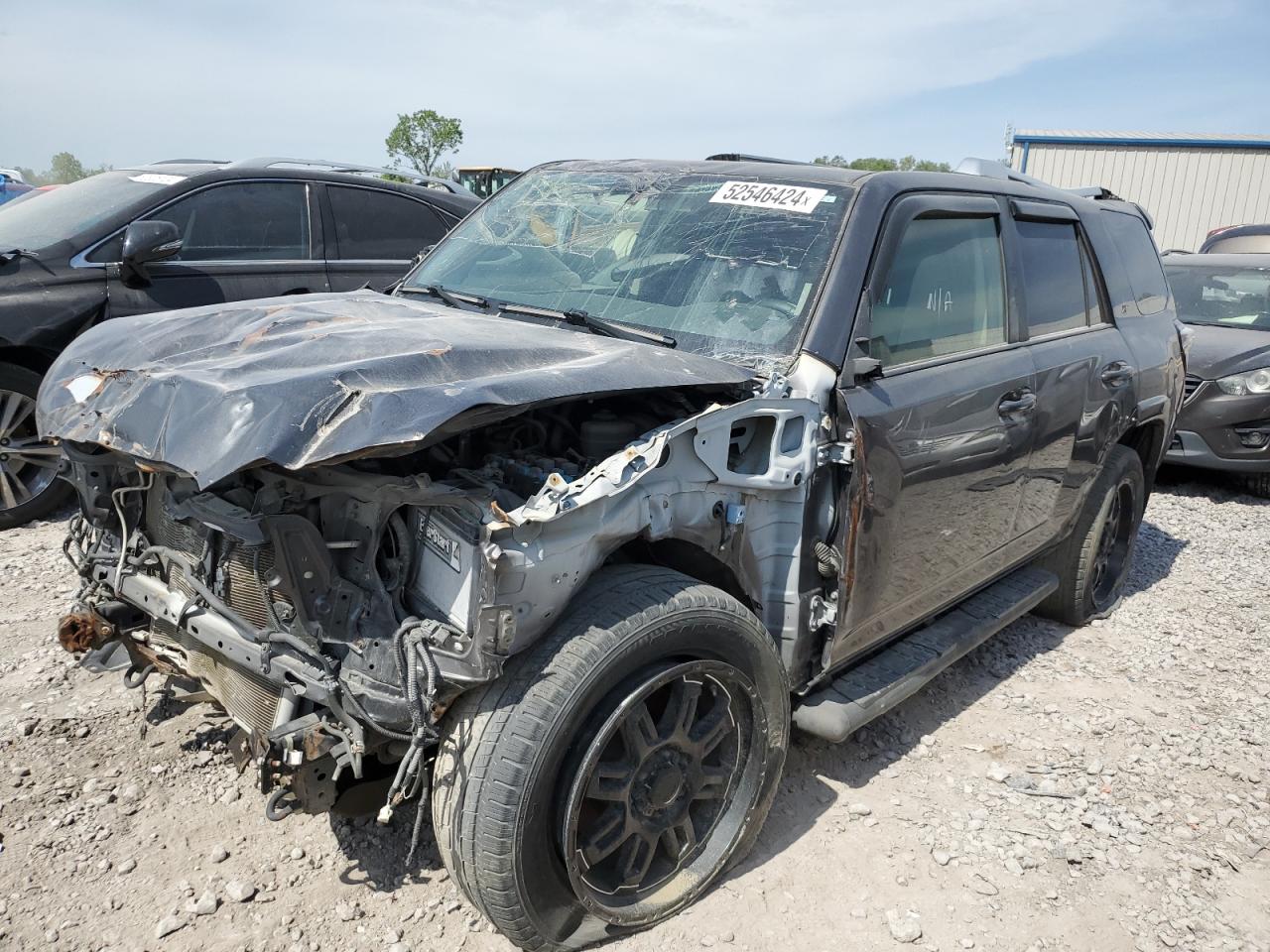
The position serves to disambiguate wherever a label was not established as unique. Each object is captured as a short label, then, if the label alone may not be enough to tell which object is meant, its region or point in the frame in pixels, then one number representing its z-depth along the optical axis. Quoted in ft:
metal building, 66.03
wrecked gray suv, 6.88
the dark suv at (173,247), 16.29
